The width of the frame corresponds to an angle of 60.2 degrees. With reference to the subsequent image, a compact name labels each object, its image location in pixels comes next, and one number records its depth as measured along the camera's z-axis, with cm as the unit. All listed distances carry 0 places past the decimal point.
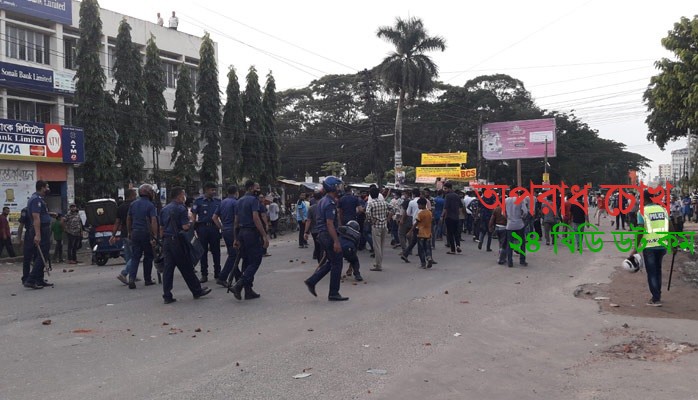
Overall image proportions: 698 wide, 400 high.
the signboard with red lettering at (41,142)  2231
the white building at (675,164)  12489
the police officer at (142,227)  1014
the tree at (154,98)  3150
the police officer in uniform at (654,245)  898
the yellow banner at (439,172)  5381
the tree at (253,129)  3800
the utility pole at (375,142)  3819
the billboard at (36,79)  2850
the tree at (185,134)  3412
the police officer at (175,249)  922
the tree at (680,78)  1633
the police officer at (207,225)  1132
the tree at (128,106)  3002
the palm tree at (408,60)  4128
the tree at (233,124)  3693
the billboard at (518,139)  4972
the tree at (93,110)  2795
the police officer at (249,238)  920
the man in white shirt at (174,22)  4041
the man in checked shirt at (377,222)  1317
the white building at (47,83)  2291
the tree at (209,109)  3444
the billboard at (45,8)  2956
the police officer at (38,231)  1056
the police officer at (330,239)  917
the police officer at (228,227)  1052
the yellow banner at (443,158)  5366
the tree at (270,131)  3953
